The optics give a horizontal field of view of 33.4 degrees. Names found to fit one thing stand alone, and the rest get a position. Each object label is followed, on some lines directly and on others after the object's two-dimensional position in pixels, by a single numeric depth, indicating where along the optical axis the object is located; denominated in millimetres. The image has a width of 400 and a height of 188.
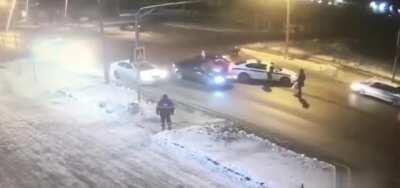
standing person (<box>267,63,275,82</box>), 37844
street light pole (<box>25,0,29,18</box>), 78362
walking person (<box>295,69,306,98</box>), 35469
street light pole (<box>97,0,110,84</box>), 37688
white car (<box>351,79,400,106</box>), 34616
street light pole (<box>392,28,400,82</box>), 41144
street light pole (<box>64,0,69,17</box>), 78512
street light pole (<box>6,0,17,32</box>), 68950
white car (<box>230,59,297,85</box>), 37906
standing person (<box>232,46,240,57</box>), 49344
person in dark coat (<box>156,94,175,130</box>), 28609
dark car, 37188
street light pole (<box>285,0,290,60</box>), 47406
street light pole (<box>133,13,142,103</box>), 32428
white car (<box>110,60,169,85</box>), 37594
